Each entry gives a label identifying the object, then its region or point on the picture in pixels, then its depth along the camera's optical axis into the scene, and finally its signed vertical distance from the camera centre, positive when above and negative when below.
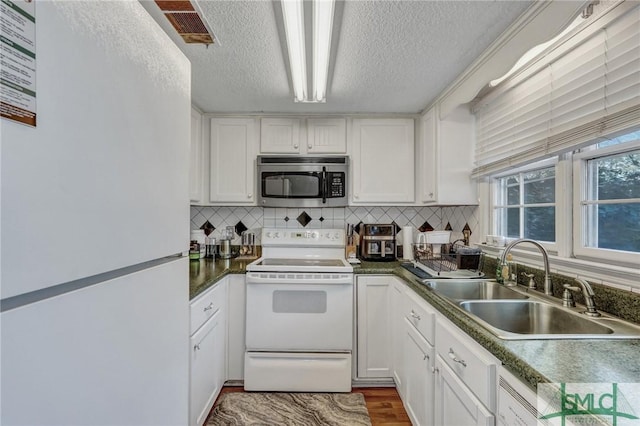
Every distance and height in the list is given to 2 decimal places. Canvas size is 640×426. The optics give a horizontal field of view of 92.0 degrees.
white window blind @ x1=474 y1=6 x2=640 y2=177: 1.16 +0.57
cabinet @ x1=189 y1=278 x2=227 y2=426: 1.63 -0.81
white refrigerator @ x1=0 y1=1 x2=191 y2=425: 0.43 -0.02
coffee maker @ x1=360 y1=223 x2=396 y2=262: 2.61 -0.21
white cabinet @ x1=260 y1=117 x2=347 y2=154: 2.70 +0.70
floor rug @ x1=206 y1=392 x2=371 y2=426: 1.92 -1.27
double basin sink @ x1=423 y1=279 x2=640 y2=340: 1.07 -0.41
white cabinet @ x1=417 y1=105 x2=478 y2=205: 2.39 +0.47
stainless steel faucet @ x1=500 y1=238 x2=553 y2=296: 1.44 -0.24
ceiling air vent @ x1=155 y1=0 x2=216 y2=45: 1.19 +0.82
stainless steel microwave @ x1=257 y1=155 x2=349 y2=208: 2.66 +0.30
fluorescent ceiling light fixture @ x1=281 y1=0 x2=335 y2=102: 1.24 +0.84
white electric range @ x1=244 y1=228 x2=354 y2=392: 2.19 -0.80
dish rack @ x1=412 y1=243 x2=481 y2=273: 2.04 -0.27
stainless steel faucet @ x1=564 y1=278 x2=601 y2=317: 1.21 -0.32
